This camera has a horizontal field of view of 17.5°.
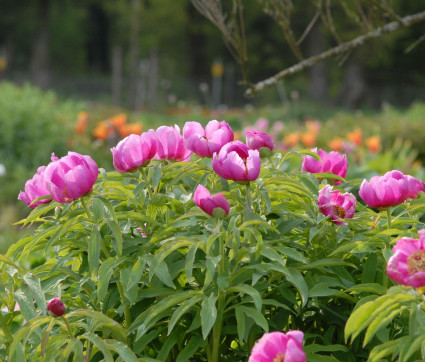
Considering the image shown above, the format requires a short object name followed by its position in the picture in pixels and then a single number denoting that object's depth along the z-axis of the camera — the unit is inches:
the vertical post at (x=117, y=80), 936.2
